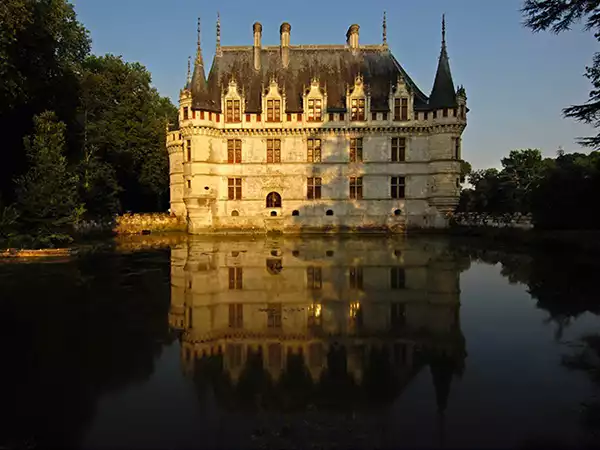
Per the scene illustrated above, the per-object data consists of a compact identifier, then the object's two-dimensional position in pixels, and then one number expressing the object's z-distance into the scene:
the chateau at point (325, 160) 34.50
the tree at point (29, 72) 21.29
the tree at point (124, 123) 40.12
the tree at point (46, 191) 20.19
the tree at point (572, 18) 19.56
